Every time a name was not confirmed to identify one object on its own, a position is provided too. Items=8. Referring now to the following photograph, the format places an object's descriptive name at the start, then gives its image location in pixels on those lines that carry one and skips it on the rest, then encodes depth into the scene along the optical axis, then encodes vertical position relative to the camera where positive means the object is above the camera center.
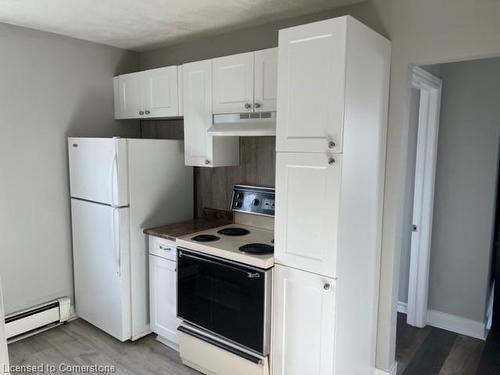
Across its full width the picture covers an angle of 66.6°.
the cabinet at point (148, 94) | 3.02 +0.42
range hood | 2.41 +0.14
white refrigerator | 2.84 -0.55
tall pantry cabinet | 1.89 -0.21
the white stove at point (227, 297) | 2.24 -0.95
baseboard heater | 2.96 -1.42
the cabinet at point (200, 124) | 2.76 +0.16
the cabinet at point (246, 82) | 2.39 +0.42
